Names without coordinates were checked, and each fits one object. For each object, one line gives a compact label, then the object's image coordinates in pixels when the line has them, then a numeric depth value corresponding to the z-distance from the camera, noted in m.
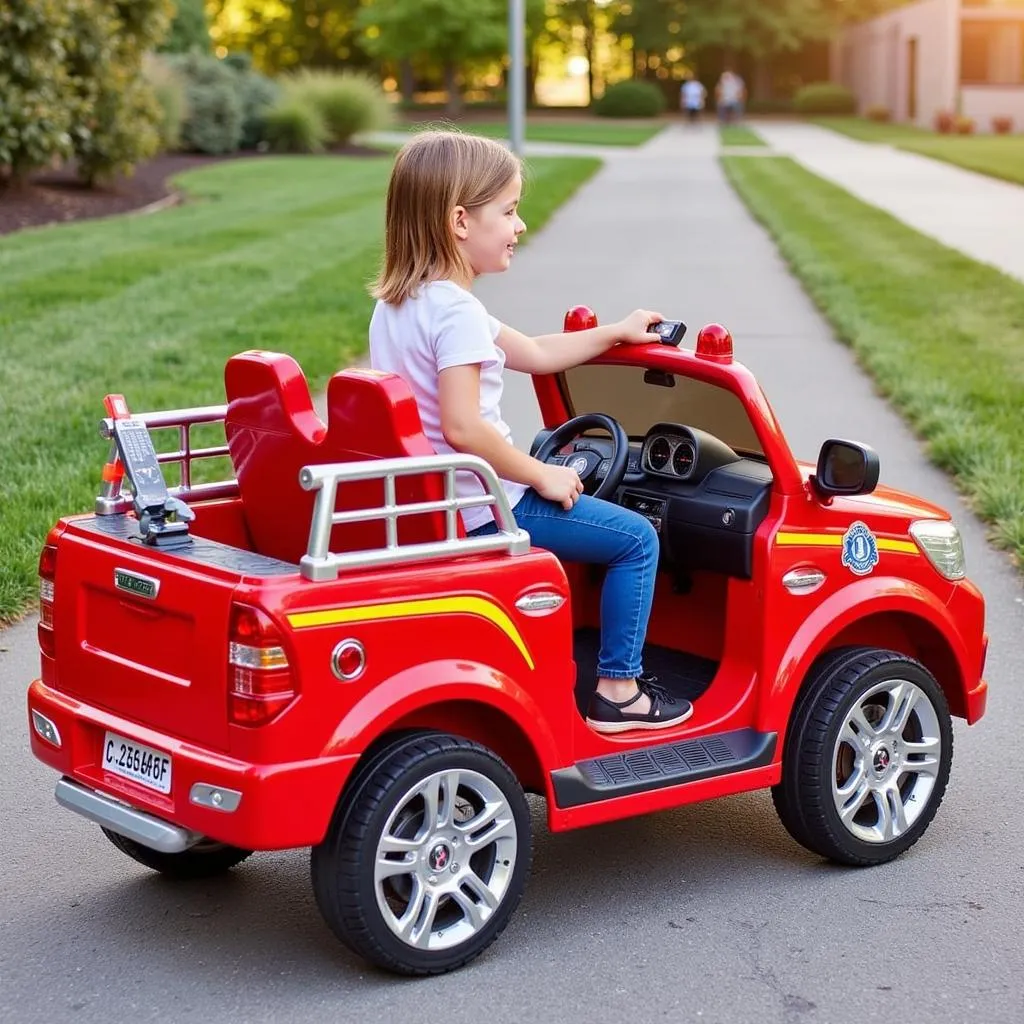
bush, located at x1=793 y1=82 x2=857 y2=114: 72.12
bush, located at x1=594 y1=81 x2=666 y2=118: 69.94
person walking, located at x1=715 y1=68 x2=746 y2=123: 61.62
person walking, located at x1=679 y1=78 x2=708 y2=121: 62.59
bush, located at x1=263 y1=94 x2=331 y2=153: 38.28
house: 58.72
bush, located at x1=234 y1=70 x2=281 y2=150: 38.75
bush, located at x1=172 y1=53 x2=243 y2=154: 35.72
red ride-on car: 3.49
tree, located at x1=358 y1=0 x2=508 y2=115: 62.81
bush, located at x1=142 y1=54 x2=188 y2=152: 30.77
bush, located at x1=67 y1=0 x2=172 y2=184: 22.36
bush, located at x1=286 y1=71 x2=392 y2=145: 40.41
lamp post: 30.89
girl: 3.99
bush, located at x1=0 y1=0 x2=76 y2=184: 19.89
